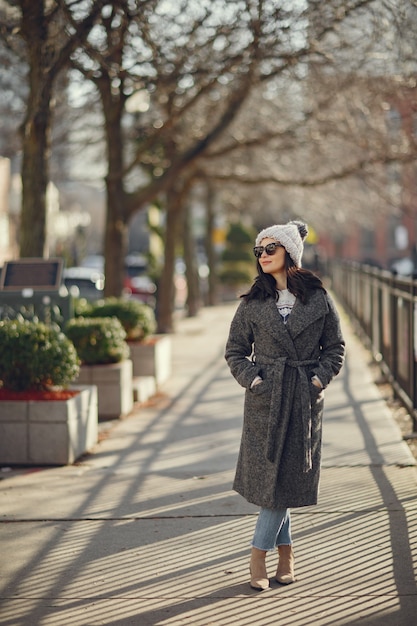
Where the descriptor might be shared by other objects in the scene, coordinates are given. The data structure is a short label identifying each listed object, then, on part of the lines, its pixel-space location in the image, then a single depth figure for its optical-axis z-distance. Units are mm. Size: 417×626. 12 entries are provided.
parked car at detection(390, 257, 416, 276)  34381
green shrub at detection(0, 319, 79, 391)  8633
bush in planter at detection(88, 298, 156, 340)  13148
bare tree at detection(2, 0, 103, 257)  10680
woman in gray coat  5195
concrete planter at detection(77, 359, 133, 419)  10859
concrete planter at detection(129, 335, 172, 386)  13336
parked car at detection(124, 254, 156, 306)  30531
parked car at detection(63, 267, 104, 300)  23938
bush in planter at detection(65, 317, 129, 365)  10883
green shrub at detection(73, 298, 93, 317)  12961
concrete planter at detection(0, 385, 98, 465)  8398
